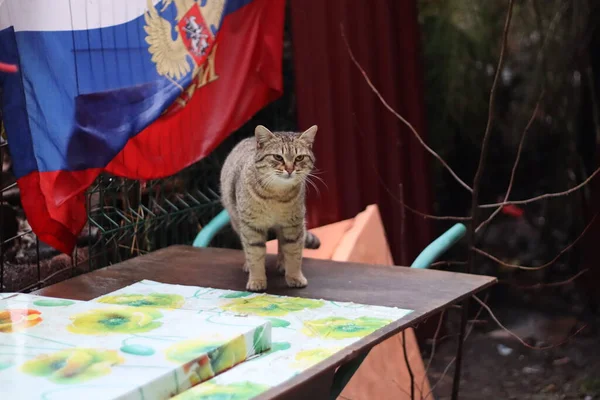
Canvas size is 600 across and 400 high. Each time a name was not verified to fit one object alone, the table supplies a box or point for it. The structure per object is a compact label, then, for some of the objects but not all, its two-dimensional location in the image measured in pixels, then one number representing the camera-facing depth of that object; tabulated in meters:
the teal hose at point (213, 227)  2.45
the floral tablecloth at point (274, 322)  1.28
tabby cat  2.09
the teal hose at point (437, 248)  2.11
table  1.76
